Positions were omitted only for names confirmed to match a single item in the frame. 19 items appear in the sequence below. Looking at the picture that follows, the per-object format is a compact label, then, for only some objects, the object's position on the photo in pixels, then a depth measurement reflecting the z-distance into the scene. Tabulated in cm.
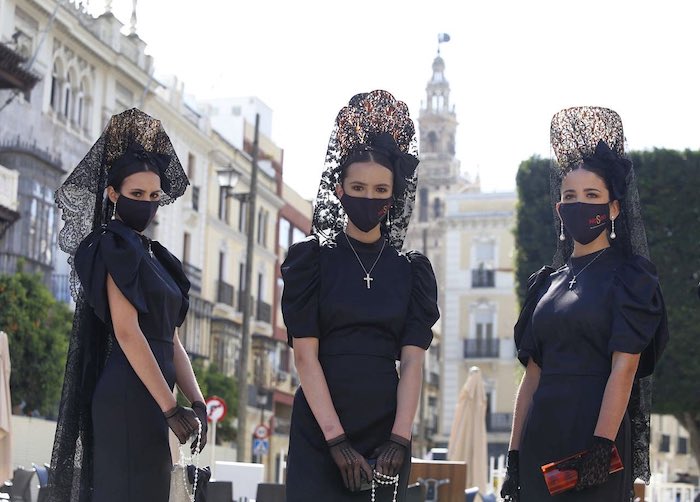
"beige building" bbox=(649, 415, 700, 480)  7331
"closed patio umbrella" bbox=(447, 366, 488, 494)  2023
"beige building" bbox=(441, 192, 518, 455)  7112
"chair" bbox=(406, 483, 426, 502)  1094
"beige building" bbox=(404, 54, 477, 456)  11831
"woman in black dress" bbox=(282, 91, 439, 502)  536
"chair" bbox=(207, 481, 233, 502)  1031
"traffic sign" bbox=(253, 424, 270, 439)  3625
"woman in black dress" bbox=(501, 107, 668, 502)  580
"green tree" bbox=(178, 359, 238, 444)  4562
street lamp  2722
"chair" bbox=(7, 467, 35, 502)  1301
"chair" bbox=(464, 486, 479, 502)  1449
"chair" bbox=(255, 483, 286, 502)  1138
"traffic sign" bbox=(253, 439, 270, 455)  3631
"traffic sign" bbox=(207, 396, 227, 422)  2697
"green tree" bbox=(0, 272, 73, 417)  2927
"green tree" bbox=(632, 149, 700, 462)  3372
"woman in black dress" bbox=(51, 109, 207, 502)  590
